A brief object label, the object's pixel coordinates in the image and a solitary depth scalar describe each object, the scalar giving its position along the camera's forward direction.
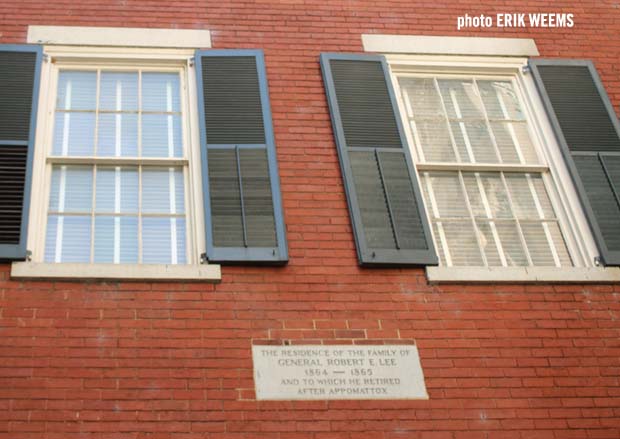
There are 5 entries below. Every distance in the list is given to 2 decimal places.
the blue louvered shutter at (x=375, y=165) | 7.09
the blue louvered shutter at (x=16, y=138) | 6.73
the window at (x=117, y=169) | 7.04
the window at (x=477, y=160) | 7.23
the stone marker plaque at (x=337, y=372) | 6.22
